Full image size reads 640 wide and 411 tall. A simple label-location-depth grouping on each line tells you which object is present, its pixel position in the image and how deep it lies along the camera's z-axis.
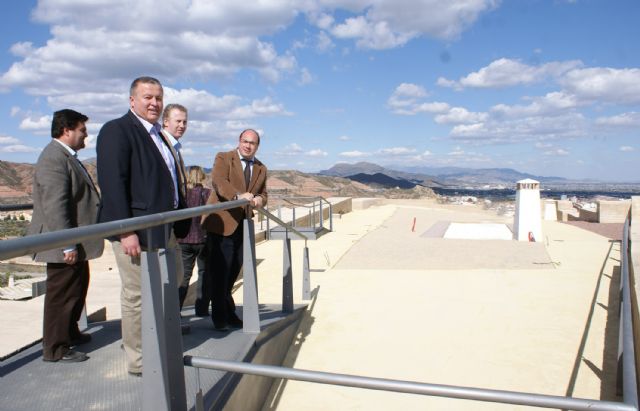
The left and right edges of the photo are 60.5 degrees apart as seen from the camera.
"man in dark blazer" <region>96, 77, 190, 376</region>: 2.62
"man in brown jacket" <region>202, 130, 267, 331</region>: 3.89
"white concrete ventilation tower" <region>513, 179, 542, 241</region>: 13.30
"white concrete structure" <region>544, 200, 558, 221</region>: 24.58
